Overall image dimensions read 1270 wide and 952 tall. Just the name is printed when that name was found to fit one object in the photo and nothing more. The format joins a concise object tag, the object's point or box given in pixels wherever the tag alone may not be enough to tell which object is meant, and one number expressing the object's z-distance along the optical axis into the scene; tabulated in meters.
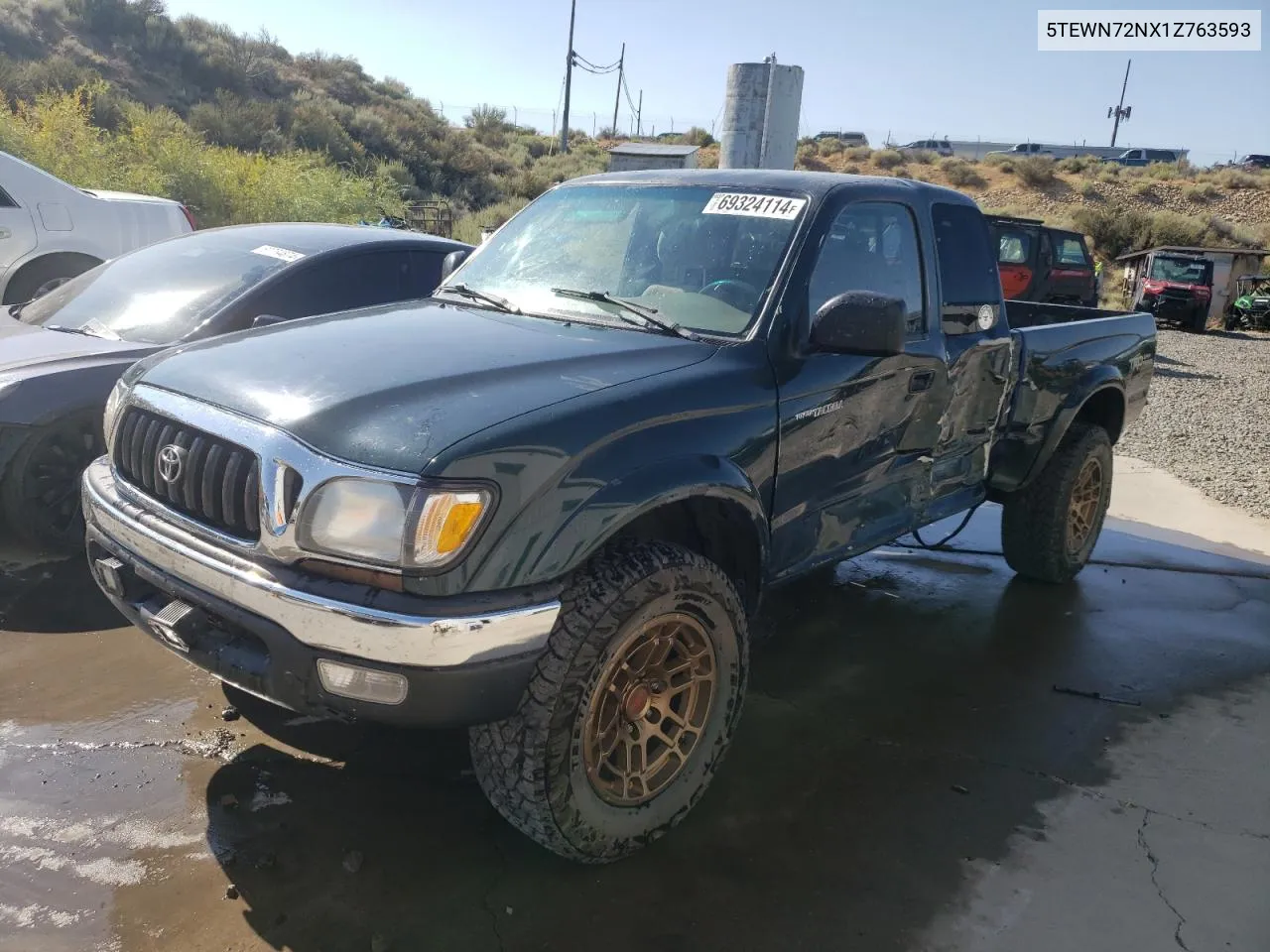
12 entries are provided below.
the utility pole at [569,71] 33.66
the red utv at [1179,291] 22.09
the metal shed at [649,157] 20.47
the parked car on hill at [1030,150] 63.14
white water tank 15.90
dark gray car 4.06
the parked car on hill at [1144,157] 55.06
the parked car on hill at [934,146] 60.94
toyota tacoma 2.18
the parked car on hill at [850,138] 56.86
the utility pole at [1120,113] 62.81
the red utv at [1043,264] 15.87
